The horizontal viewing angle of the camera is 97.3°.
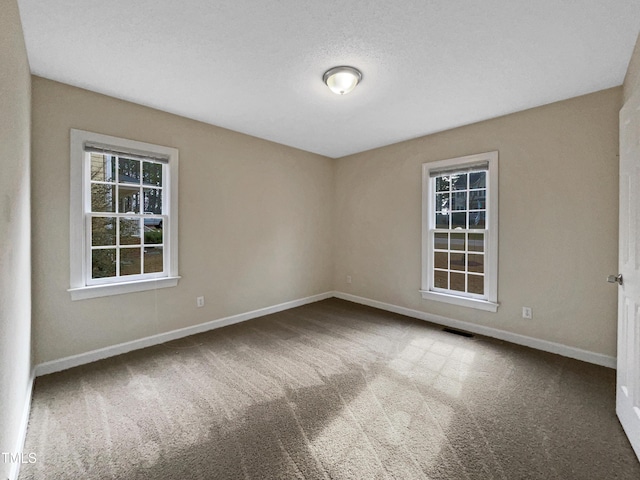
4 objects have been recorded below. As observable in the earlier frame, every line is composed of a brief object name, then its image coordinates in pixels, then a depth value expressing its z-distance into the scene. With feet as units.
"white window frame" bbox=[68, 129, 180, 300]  8.46
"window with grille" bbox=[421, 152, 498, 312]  10.90
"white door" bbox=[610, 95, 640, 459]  5.33
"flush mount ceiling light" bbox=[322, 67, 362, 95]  7.54
